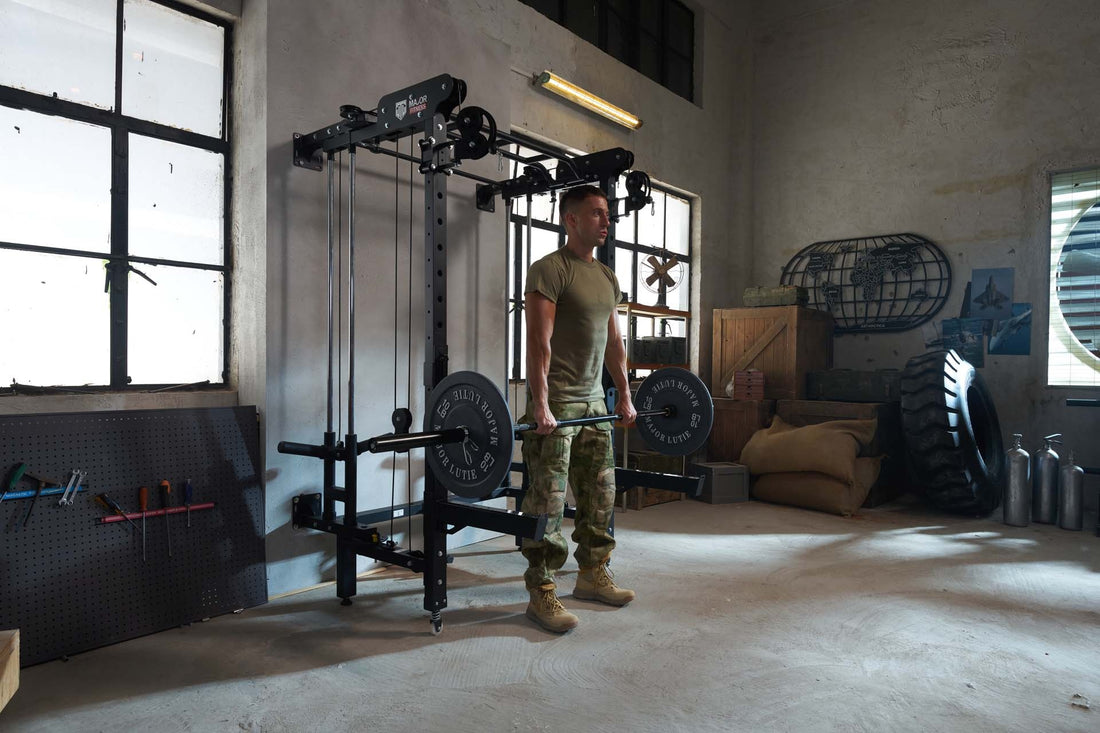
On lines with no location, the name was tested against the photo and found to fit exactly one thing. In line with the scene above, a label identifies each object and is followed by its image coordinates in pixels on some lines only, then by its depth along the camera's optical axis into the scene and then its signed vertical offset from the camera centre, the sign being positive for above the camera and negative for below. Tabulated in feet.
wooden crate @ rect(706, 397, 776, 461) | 19.79 -1.91
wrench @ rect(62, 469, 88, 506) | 8.33 -1.58
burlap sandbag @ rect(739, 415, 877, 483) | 16.31 -2.22
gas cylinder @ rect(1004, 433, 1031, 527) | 15.49 -2.89
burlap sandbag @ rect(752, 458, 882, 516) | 16.33 -3.15
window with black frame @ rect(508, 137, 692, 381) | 16.67 +2.69
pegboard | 8.02 -2.32
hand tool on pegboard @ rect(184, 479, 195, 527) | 9.34 -1.92
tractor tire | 15.52 -1.78
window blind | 17.94 +2.07
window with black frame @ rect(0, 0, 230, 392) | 8.88 +2.16
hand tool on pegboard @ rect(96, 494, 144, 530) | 8.61 -1.89
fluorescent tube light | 16.38 +6.33
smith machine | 8.38 -0.88
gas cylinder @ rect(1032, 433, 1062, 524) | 15.66 -2.85
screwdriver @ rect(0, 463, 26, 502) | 7.91 -1.44
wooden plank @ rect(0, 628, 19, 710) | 3.75 -1.73
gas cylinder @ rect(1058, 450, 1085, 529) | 15.10 -2.99
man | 9.11 -0.57
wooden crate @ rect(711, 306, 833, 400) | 20.04 +0.34
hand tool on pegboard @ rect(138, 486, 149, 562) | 8.86 -1.91
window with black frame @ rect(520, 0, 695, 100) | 18.29 +9.20
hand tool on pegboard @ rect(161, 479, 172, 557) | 9.14 -1.93
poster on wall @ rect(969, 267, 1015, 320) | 19.02 +1.81
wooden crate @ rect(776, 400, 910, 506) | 17.92 -1.81
